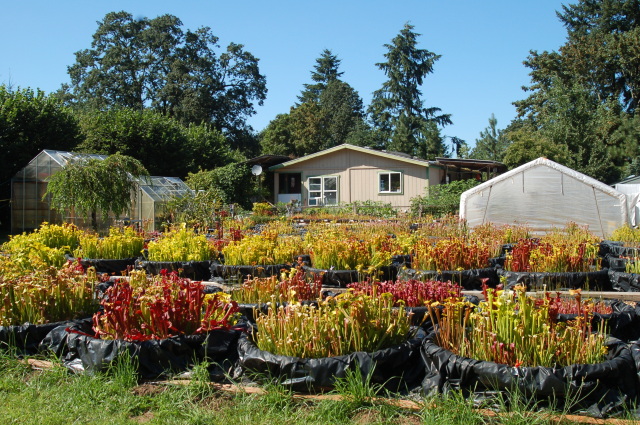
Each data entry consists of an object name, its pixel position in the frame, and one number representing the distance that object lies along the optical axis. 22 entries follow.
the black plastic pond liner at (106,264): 8.06
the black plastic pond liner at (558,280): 6.47
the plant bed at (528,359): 3.09
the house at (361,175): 27.14
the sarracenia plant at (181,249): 7.79
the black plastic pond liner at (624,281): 6.45
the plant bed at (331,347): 3.41
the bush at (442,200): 20.98
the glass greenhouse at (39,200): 19.08
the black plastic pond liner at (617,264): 7.37
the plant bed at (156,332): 3.77
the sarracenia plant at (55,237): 8.98
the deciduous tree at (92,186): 15.41
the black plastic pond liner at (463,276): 6.47
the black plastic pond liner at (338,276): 6.64
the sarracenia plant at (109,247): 8.31
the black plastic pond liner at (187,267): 7.66
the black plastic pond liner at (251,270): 6.79
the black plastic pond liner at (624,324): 4.63
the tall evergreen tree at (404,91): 48.56
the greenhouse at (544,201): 14.28
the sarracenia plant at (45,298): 4.50
